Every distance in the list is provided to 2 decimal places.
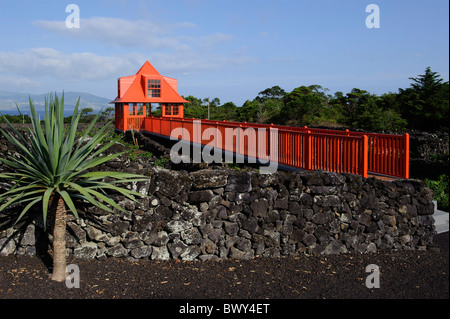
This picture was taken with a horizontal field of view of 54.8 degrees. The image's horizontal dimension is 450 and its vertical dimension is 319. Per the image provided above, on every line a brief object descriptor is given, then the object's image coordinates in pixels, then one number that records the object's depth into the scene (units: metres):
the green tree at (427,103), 27.98
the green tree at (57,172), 5.14
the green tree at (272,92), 63.00
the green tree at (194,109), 48.61
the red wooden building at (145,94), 30.73
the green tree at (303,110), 37.47
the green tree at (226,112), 48.04
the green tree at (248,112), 43.56
